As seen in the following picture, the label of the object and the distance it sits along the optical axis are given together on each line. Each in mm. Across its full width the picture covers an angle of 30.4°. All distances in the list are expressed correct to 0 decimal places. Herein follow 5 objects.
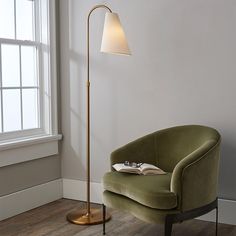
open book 3100
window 3672
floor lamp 3303
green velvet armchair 2748
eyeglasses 3173
